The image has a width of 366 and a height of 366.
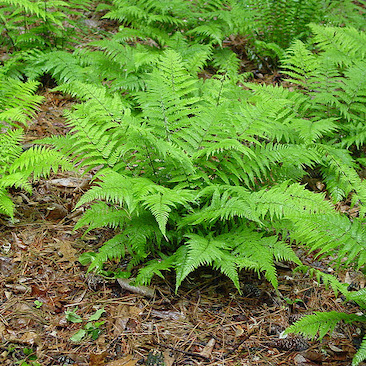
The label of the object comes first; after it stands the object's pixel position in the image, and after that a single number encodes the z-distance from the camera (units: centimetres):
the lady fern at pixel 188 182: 297
